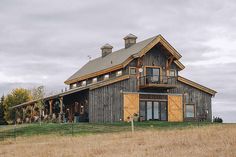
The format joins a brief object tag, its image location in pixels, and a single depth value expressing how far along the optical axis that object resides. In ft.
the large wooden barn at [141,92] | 153.07
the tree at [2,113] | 247.58
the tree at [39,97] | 167.43
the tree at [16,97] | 273.33
